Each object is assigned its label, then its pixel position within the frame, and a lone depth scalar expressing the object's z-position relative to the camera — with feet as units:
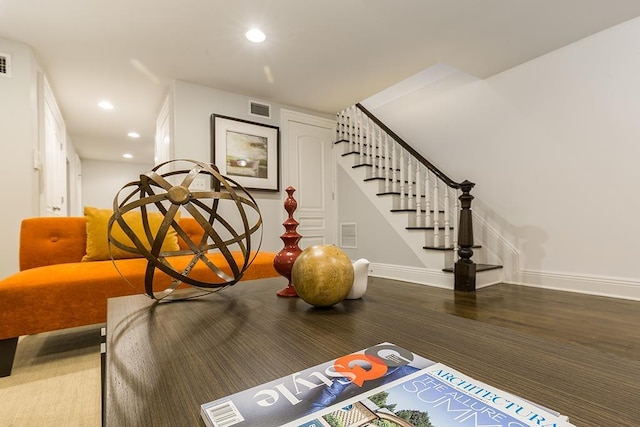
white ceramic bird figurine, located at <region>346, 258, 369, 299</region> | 3.18
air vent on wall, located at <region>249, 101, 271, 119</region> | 12.68
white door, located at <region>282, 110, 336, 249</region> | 13.67
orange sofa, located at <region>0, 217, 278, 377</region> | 4.76
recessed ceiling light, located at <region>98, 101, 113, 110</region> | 13.10
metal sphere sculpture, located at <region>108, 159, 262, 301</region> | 2.69
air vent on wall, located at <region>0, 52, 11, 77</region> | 8.51
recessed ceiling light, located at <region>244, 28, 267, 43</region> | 8.50
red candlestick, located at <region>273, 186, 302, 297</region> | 3.38
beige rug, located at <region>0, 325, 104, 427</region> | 3.69
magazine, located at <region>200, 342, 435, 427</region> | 1.22
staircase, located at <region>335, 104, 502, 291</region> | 9.41
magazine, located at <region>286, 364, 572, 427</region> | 1.16
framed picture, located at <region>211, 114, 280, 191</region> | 11.73
